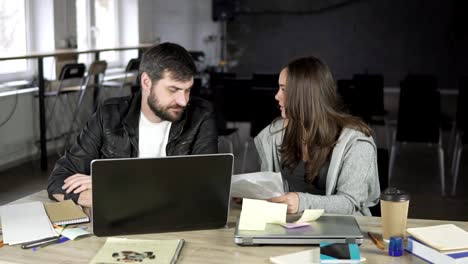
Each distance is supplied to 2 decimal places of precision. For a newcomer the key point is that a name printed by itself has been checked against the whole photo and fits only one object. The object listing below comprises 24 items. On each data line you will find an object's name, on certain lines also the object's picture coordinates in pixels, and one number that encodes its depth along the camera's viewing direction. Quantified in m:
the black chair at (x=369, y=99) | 7.58
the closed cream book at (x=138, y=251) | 2.52
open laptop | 2.64
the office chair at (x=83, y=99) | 8.60
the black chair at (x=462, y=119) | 6.70
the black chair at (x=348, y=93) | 7.41
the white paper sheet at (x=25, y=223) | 2.69
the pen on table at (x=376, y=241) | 2.62
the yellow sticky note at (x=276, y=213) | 2.71
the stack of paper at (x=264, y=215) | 2.69
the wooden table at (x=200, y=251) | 2.54
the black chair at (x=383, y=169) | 3.43
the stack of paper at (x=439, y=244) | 2.49
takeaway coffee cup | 2.63
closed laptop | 2.62
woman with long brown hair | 3.12
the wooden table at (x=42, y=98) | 7.44
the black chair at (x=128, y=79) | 9.31
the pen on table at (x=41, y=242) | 2.64
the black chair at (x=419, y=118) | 6.43
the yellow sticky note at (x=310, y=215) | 2.71
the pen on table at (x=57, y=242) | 2.63
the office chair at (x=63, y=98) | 8.11
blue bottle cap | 2.55
